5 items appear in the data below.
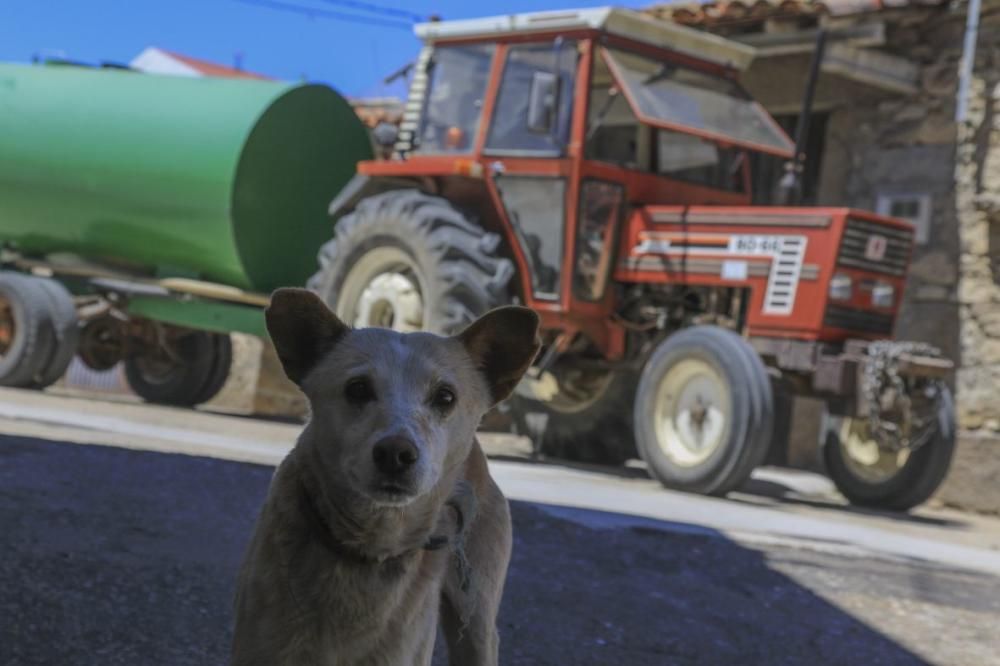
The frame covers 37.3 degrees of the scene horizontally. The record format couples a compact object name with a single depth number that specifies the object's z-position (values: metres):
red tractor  8.22
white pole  10.27
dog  2.66
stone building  10.53
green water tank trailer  10.33
